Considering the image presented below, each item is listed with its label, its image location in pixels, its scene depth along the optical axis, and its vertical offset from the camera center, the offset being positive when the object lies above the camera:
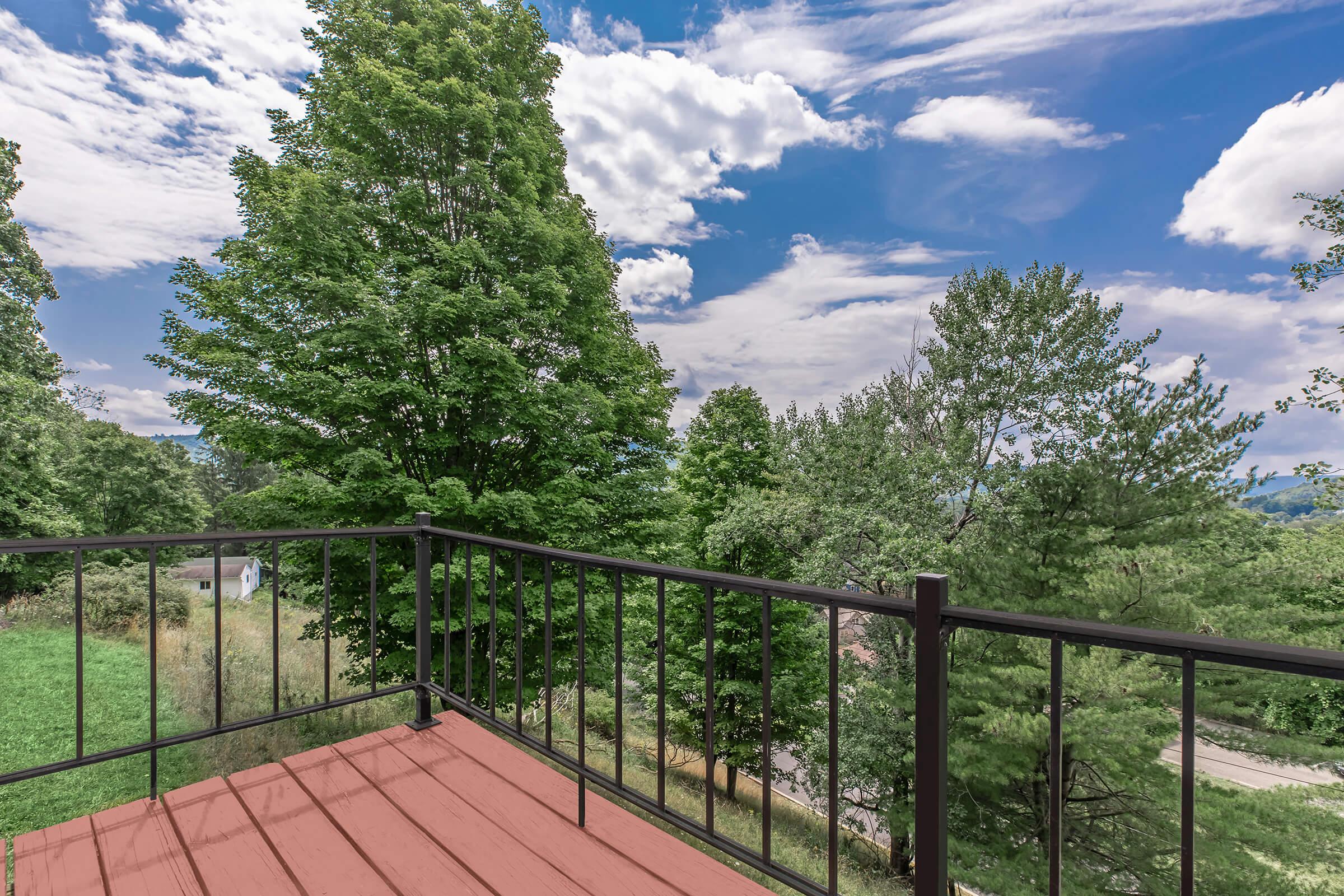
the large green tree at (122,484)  16.78 -1.49
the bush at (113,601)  10.31 -3.35
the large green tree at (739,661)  10.63 -4.48
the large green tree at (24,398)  9.48 +0.74
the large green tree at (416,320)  5.68 +1.39
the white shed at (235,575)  26.84 -7.24
